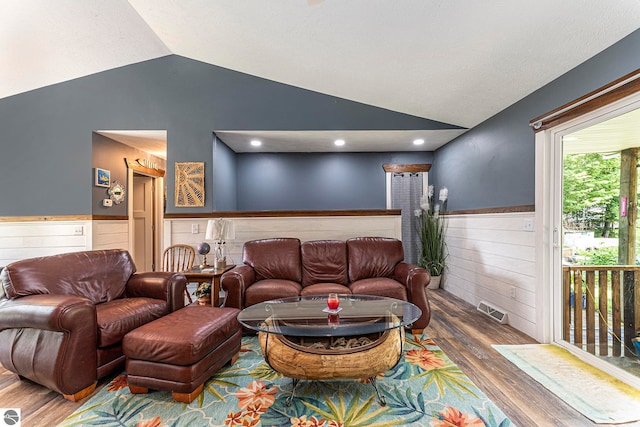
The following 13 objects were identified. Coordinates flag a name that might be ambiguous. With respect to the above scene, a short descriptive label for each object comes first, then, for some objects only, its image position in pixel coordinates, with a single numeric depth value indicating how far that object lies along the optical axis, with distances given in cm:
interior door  526
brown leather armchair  180
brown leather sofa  306
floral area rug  164
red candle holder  214
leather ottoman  179
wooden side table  310
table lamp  332
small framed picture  384
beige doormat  169
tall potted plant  459
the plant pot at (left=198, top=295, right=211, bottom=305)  322
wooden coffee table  172
